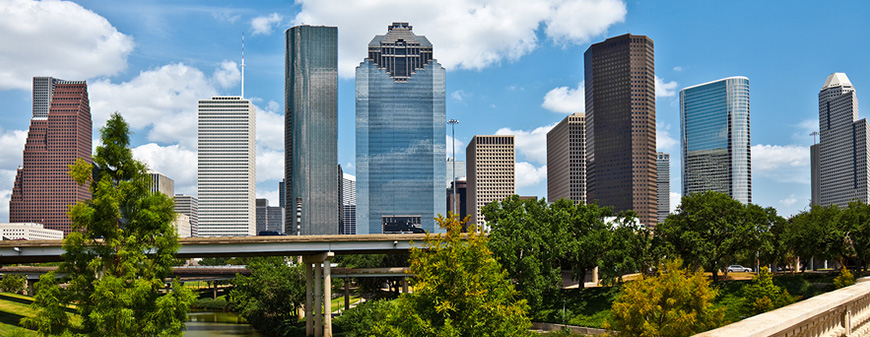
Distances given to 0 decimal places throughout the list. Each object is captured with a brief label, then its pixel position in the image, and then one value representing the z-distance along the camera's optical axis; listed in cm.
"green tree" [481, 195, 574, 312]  5131
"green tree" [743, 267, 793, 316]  4547
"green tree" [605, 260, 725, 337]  3269
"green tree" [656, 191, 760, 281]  5744
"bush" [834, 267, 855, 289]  4684
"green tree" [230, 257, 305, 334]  7156
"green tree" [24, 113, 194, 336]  2294
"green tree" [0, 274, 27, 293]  9456
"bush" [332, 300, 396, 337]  4866
